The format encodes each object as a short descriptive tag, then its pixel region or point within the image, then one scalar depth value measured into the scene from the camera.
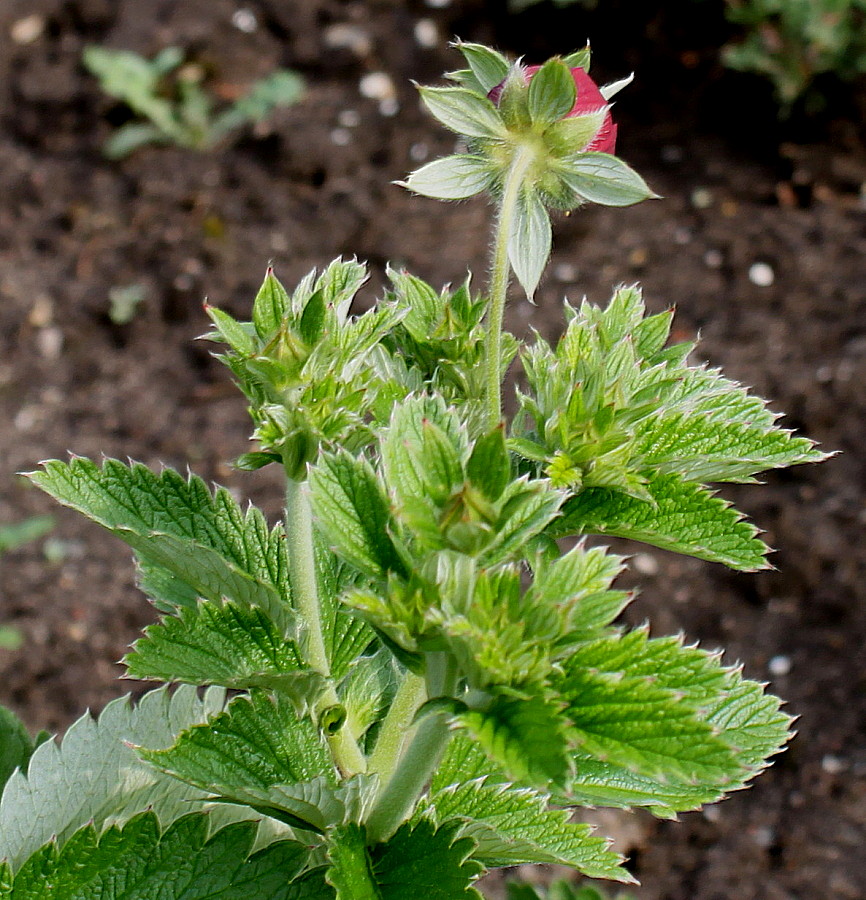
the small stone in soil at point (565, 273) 2.87
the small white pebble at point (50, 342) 2.75
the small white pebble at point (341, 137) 3.10
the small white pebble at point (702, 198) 3.02
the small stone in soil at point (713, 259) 2.89
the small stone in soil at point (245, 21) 3.29
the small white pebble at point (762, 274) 2.86
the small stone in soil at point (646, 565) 2.45
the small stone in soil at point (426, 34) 3.27
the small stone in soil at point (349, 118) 3.14
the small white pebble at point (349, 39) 3.29
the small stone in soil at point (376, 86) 3.20
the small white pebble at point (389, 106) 3.17
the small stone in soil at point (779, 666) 2.29
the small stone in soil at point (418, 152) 3.08
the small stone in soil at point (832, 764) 2.18
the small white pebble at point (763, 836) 2.12
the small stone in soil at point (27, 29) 3.24
